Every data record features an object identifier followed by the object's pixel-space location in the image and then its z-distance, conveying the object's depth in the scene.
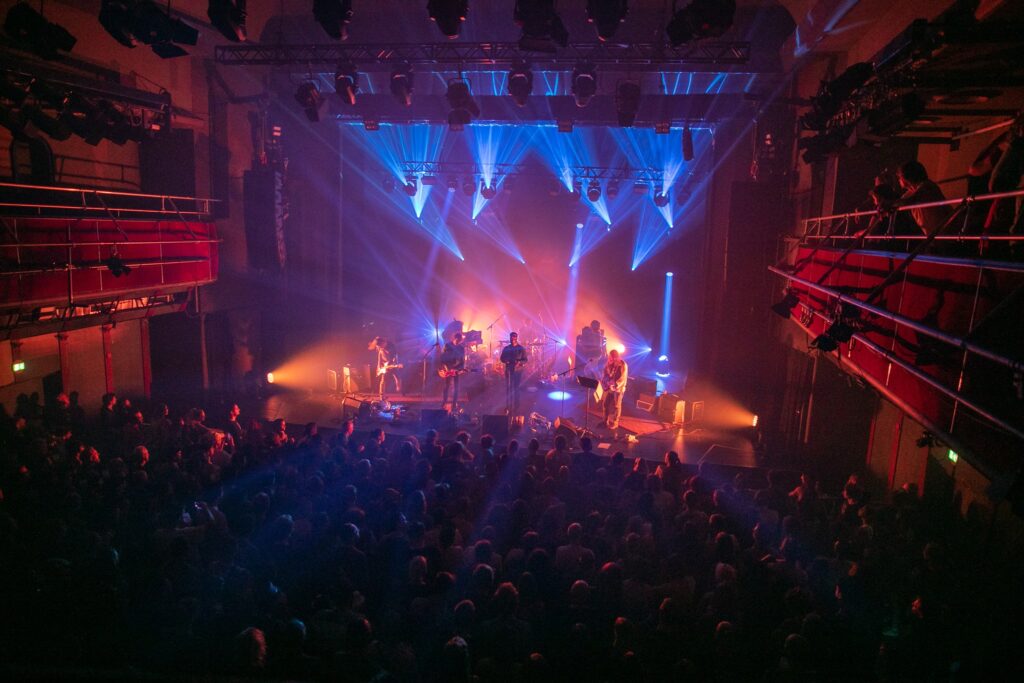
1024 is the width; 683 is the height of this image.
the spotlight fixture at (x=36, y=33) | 7.20
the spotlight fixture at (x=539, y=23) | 6.68
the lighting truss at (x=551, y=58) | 9.08
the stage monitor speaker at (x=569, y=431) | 9.96
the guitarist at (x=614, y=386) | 11.30
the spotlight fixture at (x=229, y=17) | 6.84
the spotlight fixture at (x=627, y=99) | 9.66
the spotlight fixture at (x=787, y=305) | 7.54
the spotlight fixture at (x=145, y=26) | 7.04
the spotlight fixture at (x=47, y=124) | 8.49
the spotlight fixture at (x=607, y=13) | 6.71
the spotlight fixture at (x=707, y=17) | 6.21
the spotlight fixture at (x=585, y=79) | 9.21
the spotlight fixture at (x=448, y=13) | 6.70
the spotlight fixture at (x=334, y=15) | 7.04
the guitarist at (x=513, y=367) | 11.41
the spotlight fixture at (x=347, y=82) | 9.70
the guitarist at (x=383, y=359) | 13.11
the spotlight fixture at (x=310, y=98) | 10.44
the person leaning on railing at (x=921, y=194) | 4.96
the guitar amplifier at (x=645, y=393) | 12.87
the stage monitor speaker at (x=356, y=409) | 11.66
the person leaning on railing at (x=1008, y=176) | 3.98
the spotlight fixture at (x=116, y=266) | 8.09
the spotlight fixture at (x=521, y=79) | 9.15
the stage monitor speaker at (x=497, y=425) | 10.44
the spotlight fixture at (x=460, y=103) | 9.80
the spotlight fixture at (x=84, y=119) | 8.88
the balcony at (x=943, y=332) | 3.01
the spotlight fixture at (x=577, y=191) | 15.98
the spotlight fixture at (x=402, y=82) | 9.85
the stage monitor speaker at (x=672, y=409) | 11.93
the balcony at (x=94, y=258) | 7.24
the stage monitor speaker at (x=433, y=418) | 10.99
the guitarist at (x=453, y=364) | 11.85
